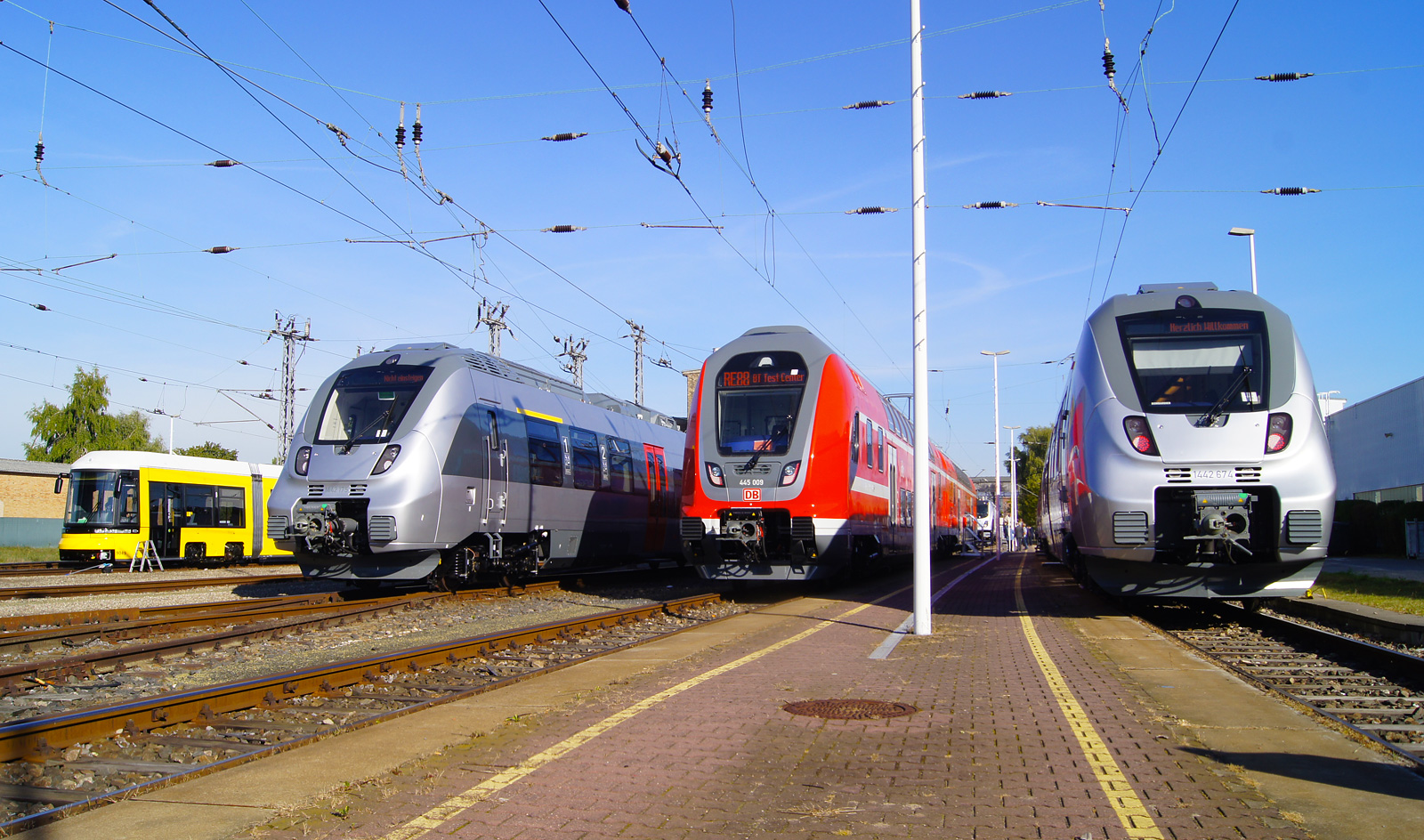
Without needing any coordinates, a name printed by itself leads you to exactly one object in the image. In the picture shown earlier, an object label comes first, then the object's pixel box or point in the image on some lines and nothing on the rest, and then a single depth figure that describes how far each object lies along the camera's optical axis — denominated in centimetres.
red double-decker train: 1485
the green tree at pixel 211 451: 7250
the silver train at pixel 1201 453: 1039
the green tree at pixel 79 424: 5869
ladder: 2514
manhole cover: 651
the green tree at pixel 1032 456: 9356
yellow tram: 2494
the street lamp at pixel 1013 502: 6306
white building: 3203
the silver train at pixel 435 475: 1405
